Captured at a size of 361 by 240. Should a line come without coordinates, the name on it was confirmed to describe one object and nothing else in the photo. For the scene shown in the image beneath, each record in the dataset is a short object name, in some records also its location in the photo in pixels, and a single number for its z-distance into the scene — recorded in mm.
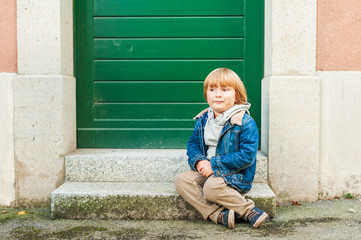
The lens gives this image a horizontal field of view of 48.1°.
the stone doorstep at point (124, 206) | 3311
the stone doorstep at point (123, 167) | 3740
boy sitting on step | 3100
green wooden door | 4105
